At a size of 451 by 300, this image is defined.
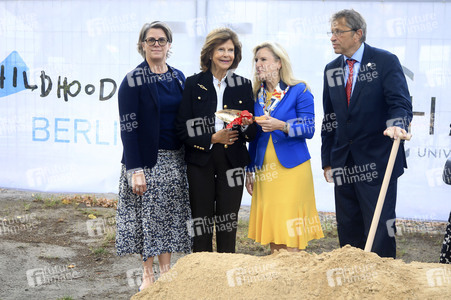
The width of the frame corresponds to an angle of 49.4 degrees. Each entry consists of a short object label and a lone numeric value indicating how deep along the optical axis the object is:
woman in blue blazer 3.51
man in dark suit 3.27
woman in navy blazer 3.41
